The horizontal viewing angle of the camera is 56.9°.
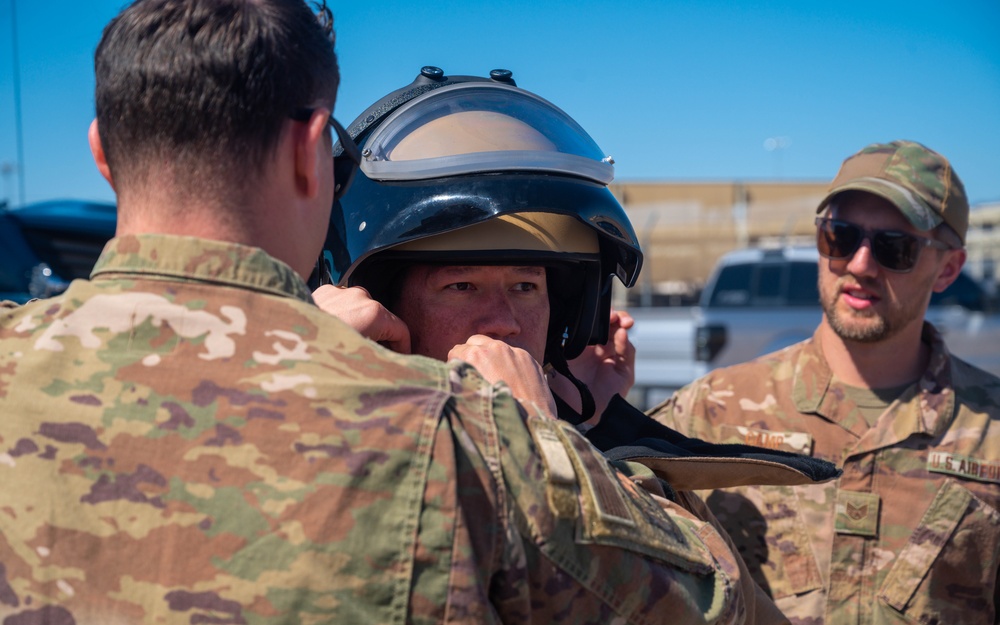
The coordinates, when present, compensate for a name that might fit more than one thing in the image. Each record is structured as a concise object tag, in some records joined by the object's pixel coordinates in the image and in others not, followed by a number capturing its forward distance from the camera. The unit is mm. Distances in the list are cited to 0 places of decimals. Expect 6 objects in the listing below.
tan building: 16844
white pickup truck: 8797
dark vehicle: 4633
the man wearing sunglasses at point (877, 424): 2893
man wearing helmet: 2139
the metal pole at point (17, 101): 4523
